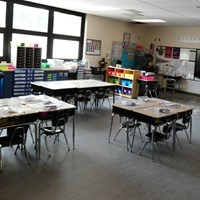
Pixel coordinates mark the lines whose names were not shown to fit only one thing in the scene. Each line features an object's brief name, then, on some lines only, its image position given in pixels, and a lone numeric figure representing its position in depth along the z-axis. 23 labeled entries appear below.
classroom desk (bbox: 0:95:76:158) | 3.63
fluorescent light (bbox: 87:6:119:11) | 7.72
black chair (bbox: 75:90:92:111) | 6.84
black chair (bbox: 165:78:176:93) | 11.56
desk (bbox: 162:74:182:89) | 11.48
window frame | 7.60
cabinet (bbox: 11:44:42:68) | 7.34
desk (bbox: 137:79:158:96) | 9.33
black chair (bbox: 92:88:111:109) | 7.38
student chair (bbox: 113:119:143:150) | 4.87
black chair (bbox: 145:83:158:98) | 8.88
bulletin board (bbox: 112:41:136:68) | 10.93
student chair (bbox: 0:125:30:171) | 3.60
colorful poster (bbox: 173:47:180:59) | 11.61
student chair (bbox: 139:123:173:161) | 4.50
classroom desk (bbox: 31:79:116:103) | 6.12
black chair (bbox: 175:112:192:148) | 5.11
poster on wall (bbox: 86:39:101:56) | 9.87
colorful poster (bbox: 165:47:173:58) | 11.85
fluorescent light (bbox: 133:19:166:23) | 9.76
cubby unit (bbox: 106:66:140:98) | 9.55
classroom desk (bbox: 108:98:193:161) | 4.44
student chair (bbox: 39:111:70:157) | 4.18
